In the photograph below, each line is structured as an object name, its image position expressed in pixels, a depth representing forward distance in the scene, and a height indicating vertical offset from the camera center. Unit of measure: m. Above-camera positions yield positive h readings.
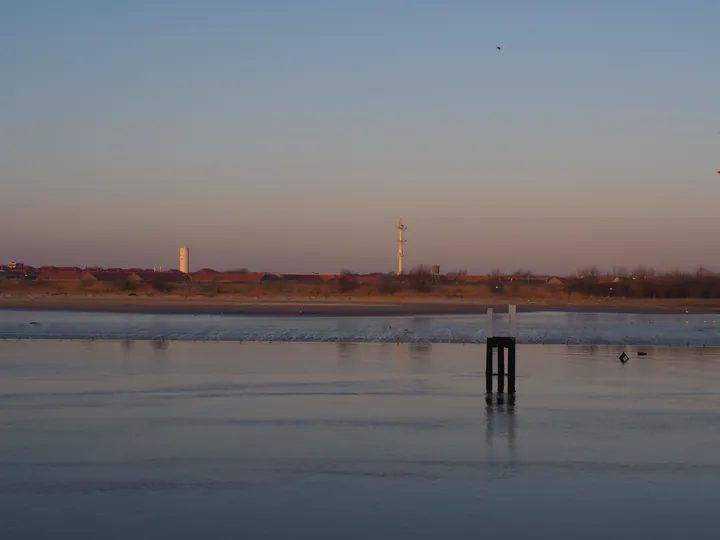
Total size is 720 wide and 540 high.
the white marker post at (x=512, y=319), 21.69 -0.84
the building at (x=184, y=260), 178.88 +4.63
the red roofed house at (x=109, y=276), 140.38 +1.15
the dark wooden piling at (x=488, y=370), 19.90 -1.93
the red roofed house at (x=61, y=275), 152.84 +1.32
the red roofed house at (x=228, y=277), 162.82 +1.25
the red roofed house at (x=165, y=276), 139.25 +1.19
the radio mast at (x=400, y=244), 138.00 +6.29
